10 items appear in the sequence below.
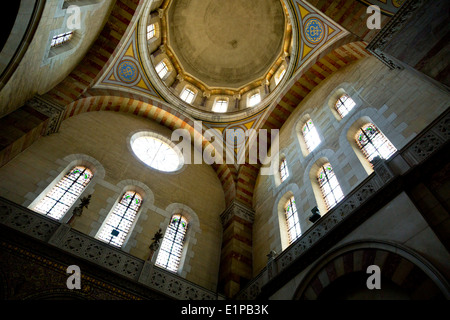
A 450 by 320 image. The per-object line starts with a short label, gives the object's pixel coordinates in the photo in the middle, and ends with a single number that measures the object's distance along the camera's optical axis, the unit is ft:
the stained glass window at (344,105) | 32.10
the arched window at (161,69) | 51.85
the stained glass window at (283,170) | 36.82
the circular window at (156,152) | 40.47
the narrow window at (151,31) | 50.21
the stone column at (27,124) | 26.12
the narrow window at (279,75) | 50.49
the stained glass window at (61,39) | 28.34
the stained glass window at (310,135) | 34.40
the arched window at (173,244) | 31.17
